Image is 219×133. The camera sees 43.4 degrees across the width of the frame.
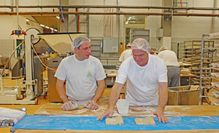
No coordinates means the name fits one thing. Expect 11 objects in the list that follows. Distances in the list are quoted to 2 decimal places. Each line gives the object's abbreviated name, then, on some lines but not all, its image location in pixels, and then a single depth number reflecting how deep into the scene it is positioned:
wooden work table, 2.24
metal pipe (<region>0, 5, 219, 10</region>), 9.01
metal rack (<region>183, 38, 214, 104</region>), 4.43
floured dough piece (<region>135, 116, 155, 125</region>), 1.94
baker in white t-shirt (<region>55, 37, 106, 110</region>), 2.56
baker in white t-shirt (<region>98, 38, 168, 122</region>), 2.26
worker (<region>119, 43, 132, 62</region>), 5.52
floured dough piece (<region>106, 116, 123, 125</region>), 1.94
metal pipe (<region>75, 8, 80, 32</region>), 9.35
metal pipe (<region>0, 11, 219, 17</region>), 8.95
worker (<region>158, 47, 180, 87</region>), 5.43
